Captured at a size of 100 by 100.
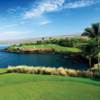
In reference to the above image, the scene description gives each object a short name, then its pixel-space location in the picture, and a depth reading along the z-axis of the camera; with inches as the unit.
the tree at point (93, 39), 823.1
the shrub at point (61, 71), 434.4
